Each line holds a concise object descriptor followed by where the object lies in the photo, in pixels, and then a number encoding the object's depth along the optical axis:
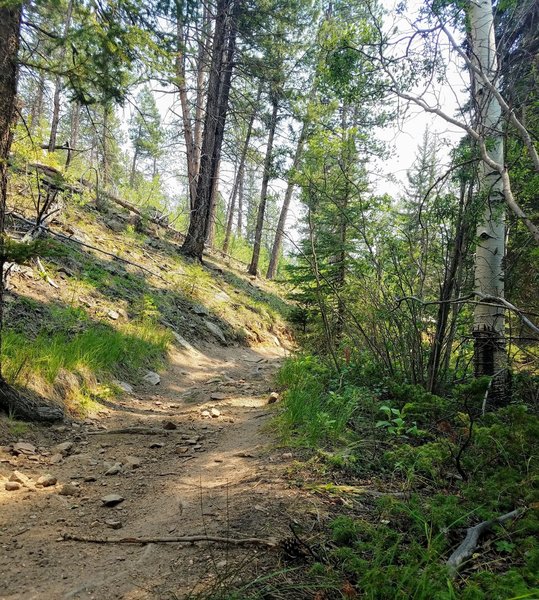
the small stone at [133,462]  3.50
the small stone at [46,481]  3.02
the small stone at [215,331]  9.92
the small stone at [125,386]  5.49
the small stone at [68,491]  2.93
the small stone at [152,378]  6.20
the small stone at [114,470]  3.34
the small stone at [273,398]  5.36
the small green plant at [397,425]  3.33
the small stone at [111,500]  2.80
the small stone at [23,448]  3.38
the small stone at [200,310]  10.24
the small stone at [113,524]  2.48
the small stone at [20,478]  2.97
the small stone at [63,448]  3.61
